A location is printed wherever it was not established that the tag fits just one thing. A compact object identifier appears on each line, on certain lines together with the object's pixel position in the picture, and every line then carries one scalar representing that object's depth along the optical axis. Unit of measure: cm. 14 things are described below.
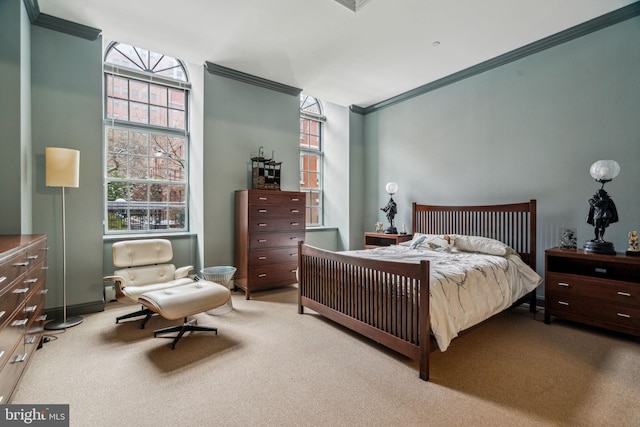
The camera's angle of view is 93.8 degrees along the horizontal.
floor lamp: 285
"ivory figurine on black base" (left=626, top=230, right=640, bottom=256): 267
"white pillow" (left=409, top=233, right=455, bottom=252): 363
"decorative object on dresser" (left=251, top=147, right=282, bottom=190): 432
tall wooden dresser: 400
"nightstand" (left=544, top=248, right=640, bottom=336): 256
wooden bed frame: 211
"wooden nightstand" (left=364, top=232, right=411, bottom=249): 465
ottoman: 244
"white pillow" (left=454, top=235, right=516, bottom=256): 330
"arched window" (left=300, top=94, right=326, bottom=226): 575
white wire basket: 339
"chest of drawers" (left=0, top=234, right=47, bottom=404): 158
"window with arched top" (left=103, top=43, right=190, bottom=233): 389
